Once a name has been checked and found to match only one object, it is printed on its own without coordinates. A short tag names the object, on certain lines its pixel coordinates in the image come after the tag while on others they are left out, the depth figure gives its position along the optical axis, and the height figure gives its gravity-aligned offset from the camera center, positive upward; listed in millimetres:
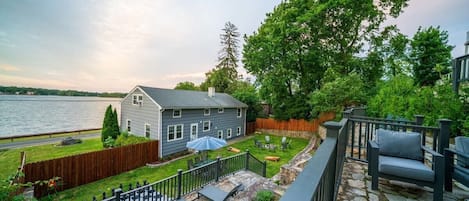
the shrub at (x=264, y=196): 4711 -2430
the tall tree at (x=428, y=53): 15156 +3726
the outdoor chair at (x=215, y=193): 5598 -2921
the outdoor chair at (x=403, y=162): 2365 -888
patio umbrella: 8945 -2274
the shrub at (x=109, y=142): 12562 -3136
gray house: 12195 -1438
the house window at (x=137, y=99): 13227 -287
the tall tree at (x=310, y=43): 13938 +4310
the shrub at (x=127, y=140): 12375 -2912
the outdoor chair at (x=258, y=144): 14246 -3533
